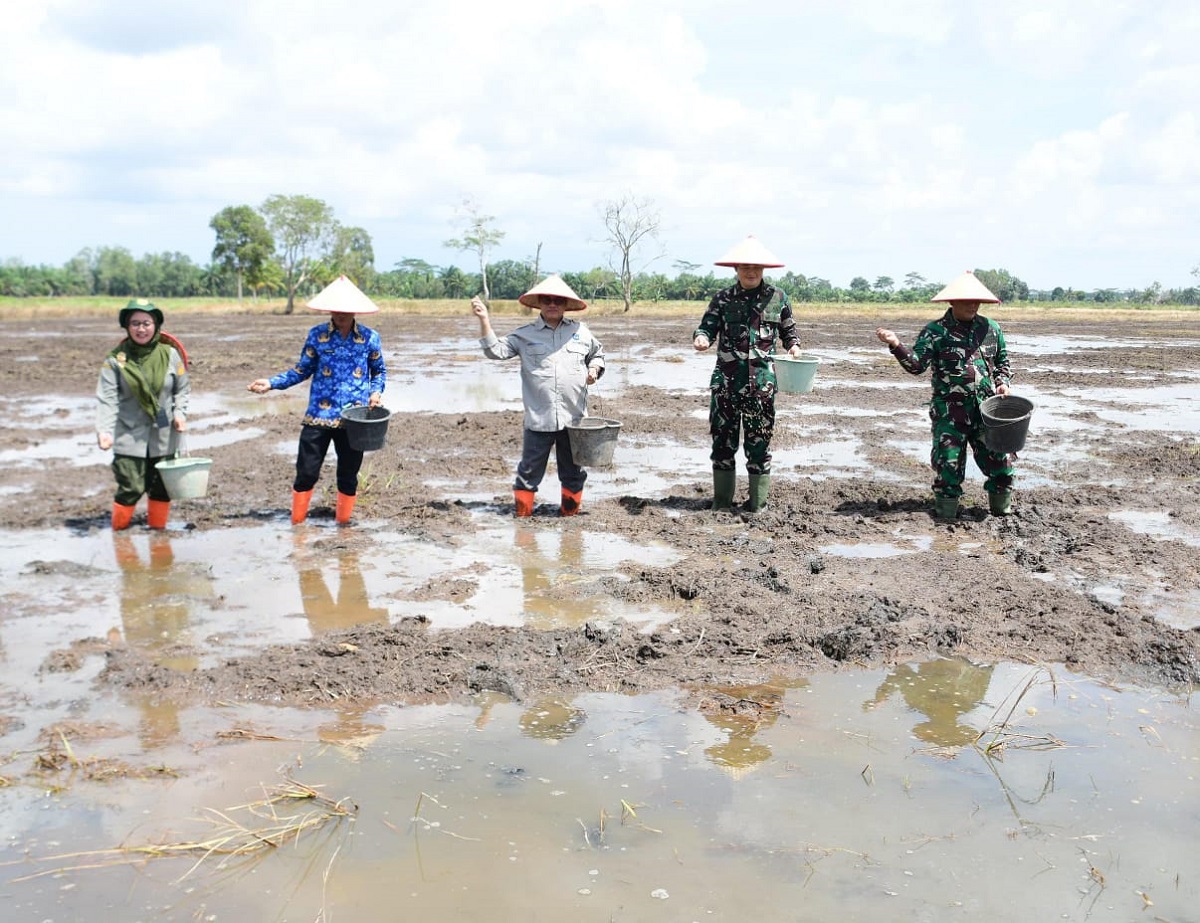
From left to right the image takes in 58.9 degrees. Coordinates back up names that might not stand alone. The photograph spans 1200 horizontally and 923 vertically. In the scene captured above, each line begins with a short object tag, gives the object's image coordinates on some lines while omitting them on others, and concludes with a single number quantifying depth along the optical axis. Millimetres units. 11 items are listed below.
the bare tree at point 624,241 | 58572
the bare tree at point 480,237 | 58781
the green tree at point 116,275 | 104625
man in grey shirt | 7727
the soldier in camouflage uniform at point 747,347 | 7684
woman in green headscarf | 7062
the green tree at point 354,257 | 61188
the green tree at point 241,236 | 53281
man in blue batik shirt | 7340
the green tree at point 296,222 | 54219
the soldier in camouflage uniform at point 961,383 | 7629
